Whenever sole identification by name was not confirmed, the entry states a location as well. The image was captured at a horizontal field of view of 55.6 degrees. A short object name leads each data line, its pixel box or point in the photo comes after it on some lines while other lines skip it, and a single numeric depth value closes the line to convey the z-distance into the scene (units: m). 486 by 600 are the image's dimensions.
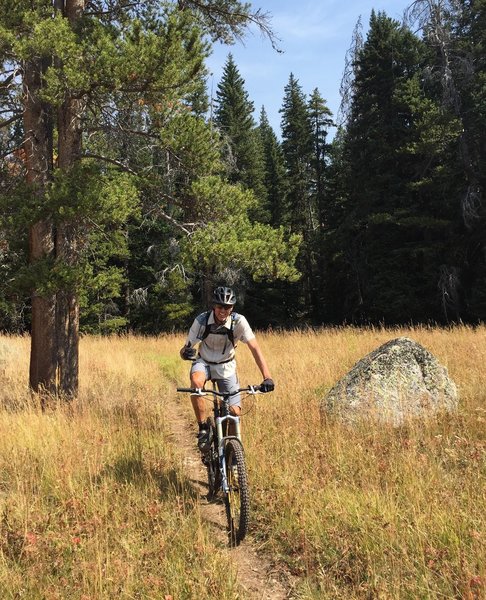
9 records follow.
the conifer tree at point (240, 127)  31.84
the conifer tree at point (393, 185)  23.98
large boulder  6.16
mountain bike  3.84
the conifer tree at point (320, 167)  33.34
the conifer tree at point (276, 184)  34.69
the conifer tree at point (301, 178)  34.47
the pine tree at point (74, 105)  5.88
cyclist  4.59
